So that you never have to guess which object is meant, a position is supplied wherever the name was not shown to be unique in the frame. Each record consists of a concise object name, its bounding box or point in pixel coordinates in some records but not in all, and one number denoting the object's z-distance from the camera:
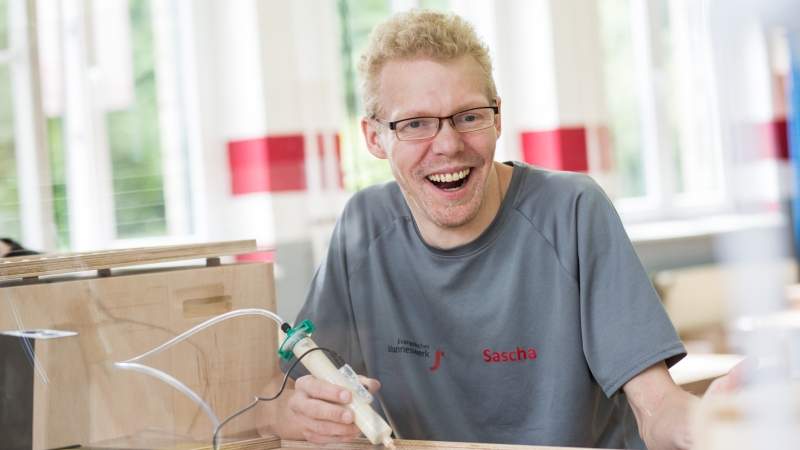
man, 2.11
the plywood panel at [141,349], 1.98
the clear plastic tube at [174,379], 2.02
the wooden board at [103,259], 1.99
